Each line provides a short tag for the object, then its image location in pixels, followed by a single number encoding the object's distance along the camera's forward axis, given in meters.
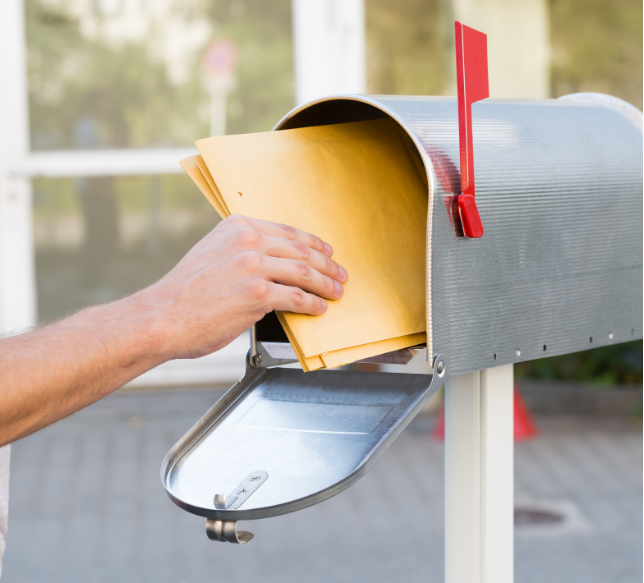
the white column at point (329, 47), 10.52
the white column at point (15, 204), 10.56
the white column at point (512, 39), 10.73
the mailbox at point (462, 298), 2.29
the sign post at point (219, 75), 11.28
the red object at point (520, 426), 9.48
